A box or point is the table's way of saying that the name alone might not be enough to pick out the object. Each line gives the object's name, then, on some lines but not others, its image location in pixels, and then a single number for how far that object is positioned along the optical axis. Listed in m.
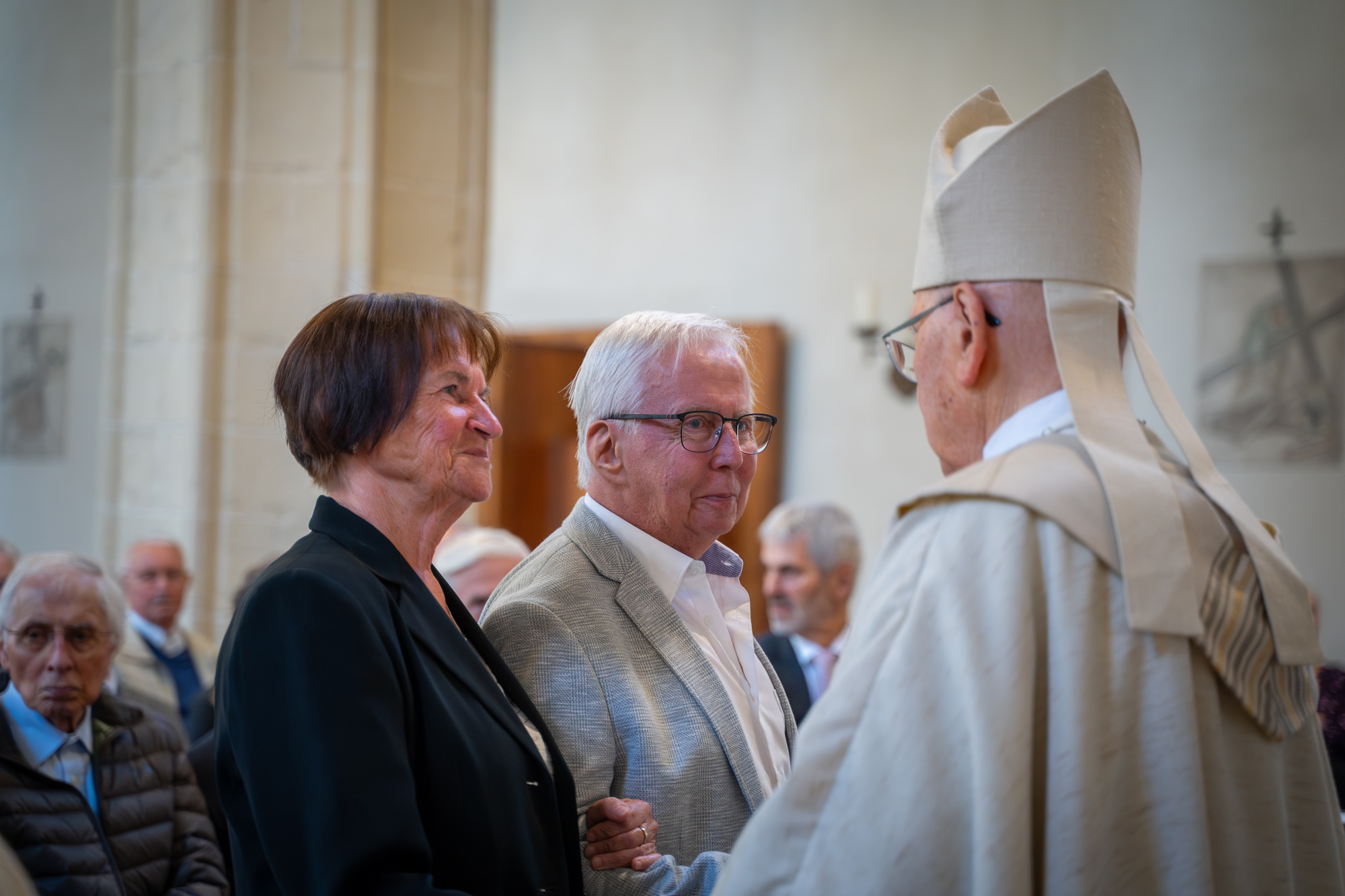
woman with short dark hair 1.48
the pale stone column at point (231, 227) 4.97
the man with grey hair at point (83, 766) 2.73
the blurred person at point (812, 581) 4.46
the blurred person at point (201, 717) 3.99
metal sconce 7.52
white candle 7.52
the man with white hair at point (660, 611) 1.85
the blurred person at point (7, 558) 5.35
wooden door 7.80
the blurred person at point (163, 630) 4.94
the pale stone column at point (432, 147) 5.03
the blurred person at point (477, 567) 3.52
